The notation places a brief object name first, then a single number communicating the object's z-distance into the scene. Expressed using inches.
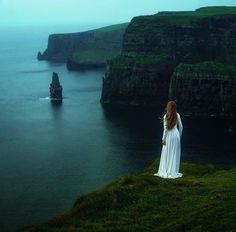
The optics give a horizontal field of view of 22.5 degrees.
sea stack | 5940.0
